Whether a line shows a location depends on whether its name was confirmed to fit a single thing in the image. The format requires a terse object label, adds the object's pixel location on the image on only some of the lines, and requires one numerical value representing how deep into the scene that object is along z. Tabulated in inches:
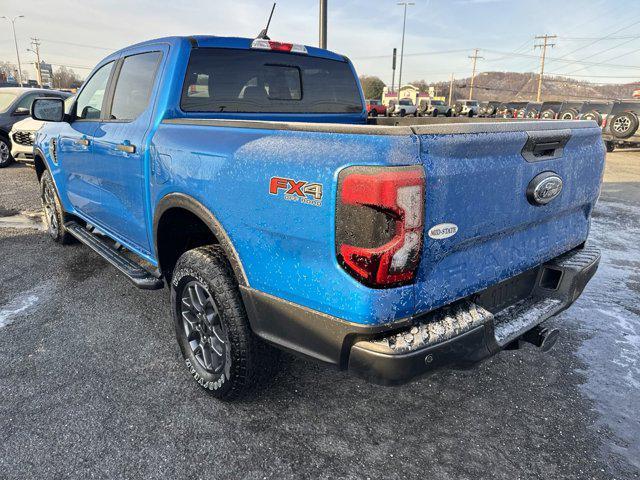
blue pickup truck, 67.2
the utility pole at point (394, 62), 885.8
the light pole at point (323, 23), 323.9
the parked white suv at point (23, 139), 380.8
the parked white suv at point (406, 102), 1628.9
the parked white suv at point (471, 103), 1477.9
